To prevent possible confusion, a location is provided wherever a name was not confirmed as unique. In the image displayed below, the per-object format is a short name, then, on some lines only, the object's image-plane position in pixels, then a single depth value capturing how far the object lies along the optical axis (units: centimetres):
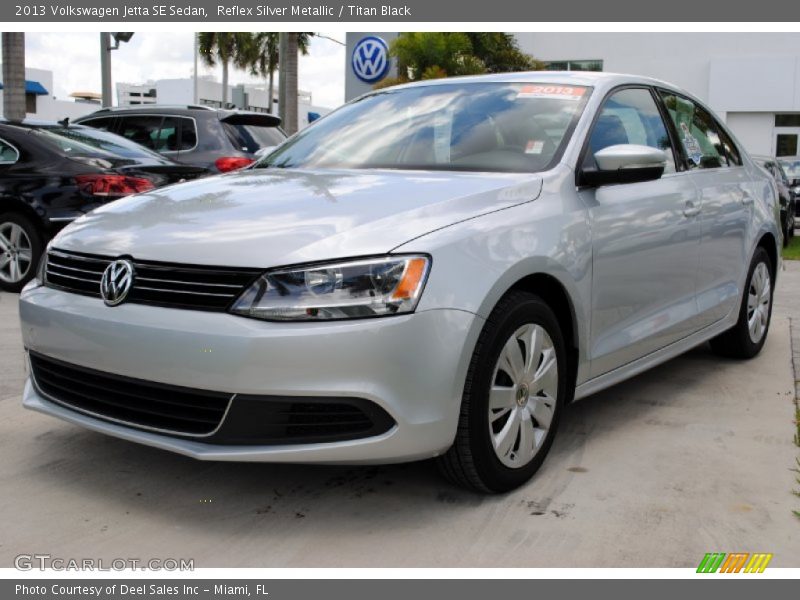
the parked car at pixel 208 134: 941
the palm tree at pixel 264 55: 5266
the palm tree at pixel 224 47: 5150
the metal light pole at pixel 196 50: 5054
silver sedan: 276
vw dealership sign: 1998
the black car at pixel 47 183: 726
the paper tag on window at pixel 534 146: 371
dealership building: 2881
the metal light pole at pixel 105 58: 1569
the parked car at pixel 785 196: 1328
